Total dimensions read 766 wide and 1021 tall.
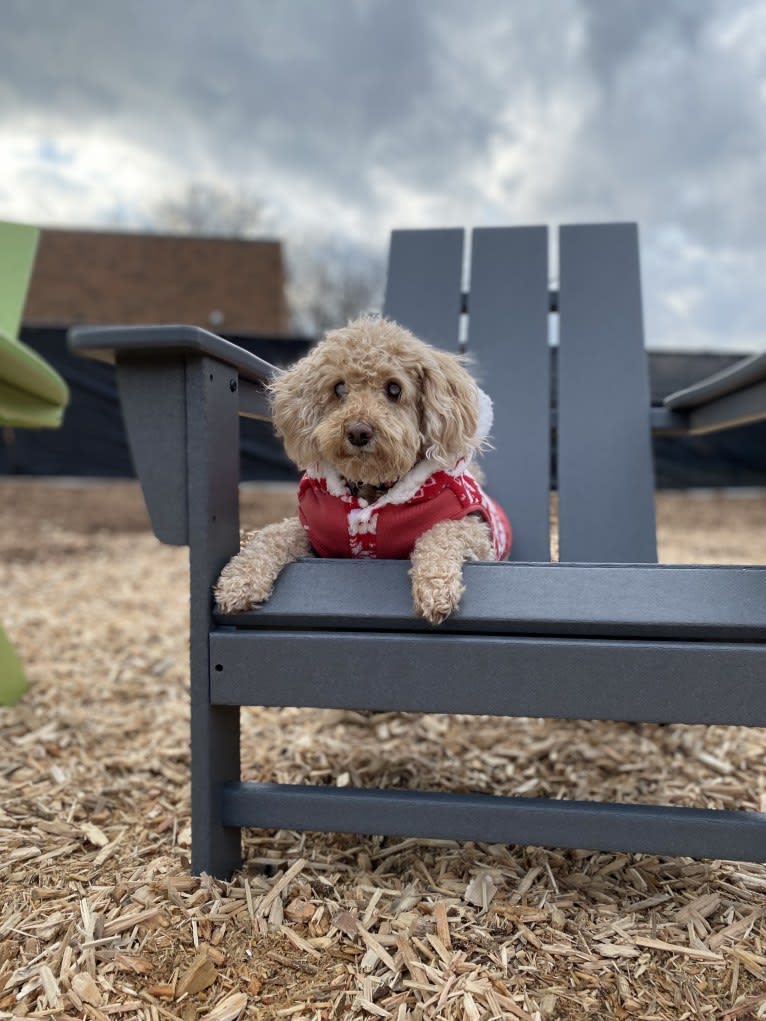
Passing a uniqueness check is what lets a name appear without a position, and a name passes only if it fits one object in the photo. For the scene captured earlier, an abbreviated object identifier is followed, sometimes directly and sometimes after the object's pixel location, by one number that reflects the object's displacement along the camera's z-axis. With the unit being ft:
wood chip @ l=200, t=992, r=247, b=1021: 3.51
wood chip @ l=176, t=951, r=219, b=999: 3.69
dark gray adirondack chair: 3.99
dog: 4.45
